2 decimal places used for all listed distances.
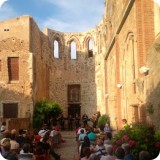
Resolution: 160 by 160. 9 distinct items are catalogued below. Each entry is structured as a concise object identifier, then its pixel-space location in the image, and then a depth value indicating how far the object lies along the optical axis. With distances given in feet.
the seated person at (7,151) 15.02
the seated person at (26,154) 16.15
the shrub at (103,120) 44.52
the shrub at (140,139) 18.05
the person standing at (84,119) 52.54
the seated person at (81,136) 25.56
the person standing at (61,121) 52.58
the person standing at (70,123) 56.46
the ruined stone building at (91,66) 25.14
